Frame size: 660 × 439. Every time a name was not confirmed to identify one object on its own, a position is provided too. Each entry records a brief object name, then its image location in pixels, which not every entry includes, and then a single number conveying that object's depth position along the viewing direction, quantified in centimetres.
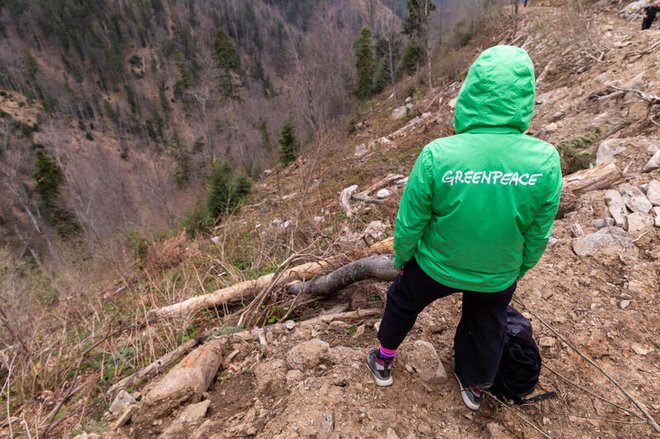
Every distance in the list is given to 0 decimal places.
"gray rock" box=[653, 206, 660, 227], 257
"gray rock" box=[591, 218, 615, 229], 277
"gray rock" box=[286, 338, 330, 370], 187
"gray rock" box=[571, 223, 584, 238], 280
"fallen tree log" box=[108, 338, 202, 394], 212
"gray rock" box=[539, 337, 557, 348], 193
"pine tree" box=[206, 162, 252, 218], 1083
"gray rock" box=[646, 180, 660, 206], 273
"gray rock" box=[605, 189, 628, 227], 274
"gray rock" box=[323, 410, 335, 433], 145
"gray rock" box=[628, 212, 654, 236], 259
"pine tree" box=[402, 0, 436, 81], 1555
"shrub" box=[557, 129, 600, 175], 376
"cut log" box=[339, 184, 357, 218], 549
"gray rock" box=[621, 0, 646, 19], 831
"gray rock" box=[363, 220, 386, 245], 371
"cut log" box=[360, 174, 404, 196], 632
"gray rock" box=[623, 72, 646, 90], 467
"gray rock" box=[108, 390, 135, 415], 185
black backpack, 157
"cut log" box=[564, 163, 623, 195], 319
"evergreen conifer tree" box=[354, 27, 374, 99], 2433
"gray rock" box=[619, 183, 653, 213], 273
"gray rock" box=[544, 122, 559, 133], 518
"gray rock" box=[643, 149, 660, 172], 303
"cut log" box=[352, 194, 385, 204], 518
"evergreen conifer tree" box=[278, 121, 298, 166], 1867
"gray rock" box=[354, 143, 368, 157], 1171
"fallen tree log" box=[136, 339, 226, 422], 171
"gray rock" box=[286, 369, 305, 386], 176
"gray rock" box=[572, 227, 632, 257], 256
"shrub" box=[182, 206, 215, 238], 966
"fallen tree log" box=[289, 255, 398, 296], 234
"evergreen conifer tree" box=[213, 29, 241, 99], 3791
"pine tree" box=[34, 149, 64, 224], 2256
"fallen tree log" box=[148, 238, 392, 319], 295
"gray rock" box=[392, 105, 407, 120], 1543
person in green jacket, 112
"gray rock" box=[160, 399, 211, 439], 157
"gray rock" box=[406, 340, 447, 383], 171
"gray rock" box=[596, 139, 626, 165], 344
